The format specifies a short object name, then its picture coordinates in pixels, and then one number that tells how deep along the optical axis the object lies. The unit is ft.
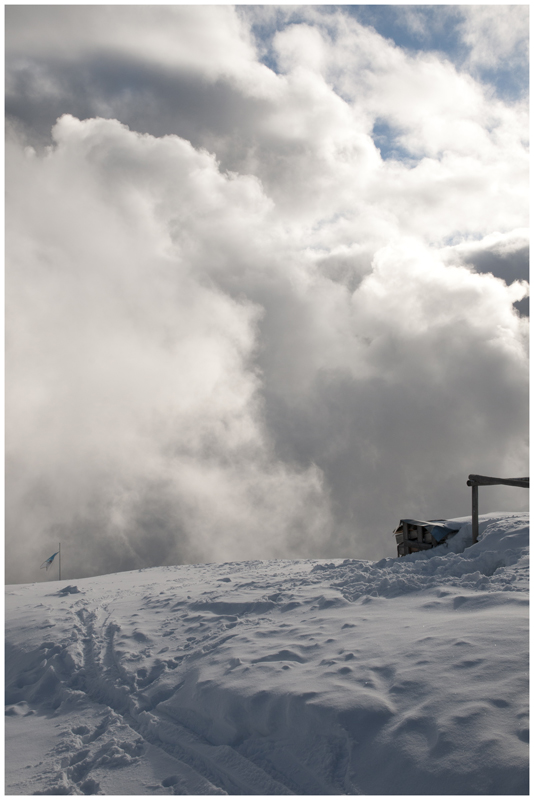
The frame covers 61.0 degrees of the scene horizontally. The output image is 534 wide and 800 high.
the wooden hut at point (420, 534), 43.47
